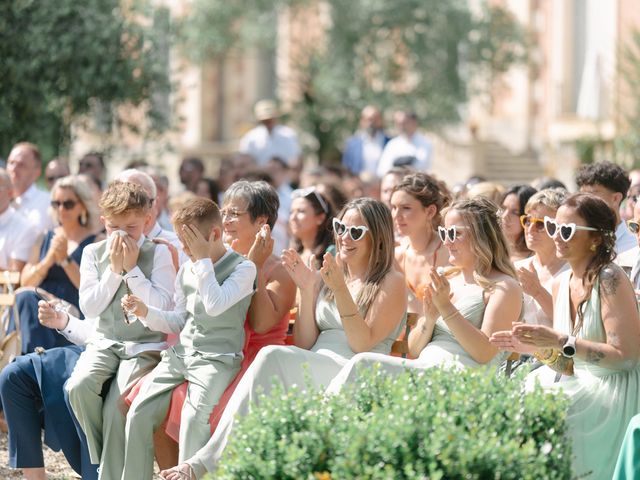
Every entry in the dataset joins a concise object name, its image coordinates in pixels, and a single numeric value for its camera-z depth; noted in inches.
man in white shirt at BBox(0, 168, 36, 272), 624.1
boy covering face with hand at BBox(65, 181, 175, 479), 468.1
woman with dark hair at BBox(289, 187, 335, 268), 570.9
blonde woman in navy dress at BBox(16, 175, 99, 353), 562.6
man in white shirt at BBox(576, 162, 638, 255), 546.3
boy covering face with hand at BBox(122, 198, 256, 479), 446.3
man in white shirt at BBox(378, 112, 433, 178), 1072.2
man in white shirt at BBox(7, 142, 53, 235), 707.4
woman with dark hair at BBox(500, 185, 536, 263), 571.5
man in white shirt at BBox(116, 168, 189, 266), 529.3
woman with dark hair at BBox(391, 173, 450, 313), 551.2
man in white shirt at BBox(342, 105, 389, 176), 1154.7
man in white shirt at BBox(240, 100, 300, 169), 1206.9
